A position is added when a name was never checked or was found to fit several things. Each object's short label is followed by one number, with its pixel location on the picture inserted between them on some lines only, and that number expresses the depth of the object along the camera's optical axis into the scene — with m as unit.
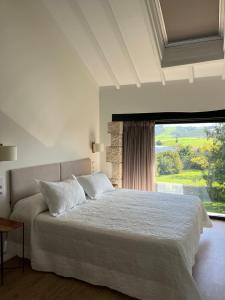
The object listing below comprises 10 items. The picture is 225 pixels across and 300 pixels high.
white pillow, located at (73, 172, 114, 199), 3.80
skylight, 3.21
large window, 4.59
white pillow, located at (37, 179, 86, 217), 3.01
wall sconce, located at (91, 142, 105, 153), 4.89
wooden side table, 2.58
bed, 2.21
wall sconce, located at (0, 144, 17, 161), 2.81
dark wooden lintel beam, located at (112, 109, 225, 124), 4.37
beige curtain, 4.84
